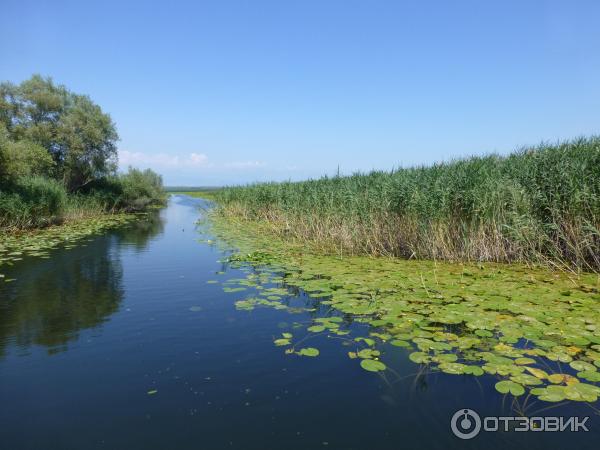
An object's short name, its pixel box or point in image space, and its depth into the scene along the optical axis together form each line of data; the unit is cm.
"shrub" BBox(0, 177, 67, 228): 1723
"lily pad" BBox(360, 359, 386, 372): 486
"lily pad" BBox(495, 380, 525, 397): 418
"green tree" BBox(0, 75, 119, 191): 2655
